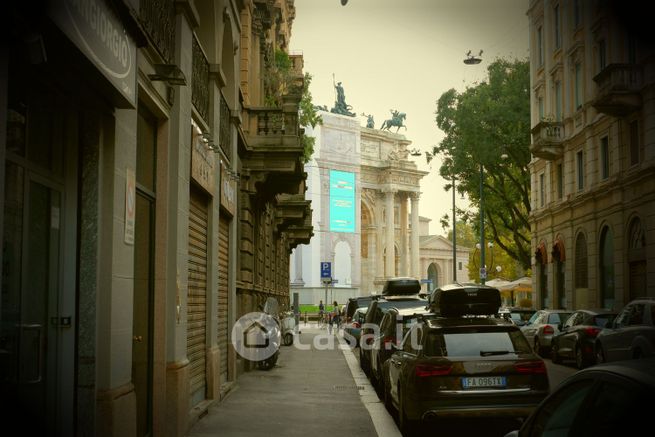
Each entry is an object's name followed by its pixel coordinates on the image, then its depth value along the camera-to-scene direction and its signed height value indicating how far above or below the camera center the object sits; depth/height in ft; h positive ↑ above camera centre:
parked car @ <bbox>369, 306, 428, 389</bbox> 48.52 -2.03
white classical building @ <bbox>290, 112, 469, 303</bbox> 302.04 +31.78
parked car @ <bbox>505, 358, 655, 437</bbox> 11.48 -1.55
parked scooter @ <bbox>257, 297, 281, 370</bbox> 69.59 -3.42
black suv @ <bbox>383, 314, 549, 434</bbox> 33.17 -3.01
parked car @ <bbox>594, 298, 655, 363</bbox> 58.95 -2.82
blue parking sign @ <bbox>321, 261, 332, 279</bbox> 149.28 +4.17
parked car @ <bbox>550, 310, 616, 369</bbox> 71.95 -3.48
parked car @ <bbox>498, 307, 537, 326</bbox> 113.50 -2.47
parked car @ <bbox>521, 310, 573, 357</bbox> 90.17 -3.48
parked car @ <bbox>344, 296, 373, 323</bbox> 145.07 -1.41
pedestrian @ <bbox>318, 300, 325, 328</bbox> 212.95 -4.80
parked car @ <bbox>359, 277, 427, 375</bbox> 69.46 -1.44
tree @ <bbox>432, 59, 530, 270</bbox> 158.10 +28.28
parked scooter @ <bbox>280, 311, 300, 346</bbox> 113.09 -4.36
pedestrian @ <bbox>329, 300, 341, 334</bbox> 191.27 -4.82
